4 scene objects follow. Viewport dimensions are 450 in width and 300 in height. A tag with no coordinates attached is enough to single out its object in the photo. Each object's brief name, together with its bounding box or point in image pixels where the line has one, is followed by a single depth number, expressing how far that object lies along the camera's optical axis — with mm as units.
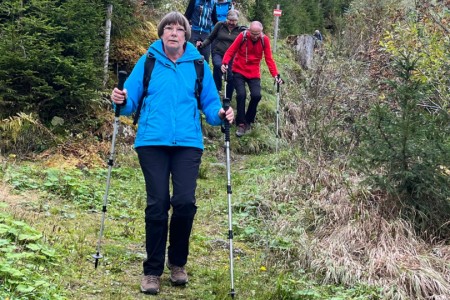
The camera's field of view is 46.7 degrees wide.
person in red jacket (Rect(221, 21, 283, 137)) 10652
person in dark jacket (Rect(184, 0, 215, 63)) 12039
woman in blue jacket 4668
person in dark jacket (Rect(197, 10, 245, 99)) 11438
